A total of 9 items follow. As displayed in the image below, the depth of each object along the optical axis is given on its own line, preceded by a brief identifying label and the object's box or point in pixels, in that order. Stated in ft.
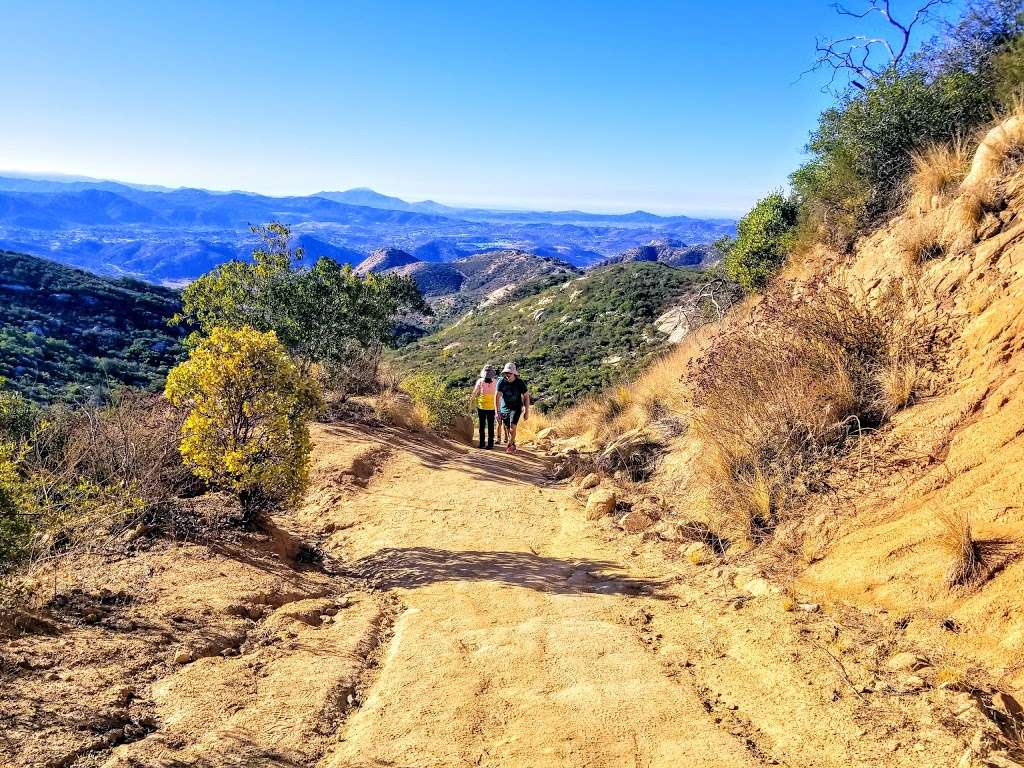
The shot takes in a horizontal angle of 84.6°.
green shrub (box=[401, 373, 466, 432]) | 46.50
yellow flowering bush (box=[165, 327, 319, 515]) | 18.81
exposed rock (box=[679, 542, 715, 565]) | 17.25
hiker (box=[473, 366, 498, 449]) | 38.22
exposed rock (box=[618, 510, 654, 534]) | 20.94
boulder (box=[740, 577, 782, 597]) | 14.15
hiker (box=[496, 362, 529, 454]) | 37.65
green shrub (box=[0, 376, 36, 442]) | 23.91
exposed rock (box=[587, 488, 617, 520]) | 23.07
